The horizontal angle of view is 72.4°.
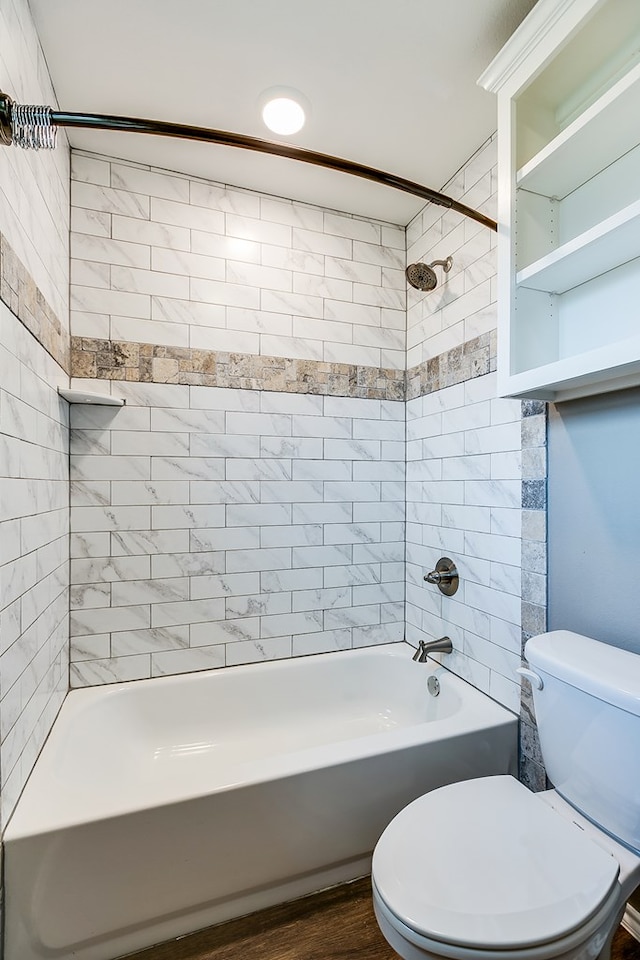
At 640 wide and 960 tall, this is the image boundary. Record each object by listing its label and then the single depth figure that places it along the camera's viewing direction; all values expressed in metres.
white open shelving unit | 1.10
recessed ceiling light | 1.56
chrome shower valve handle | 1.95
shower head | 1.92
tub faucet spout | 1.94
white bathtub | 1.13
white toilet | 0.85
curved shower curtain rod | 0.99
